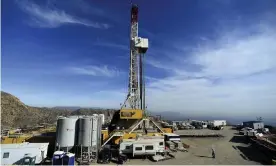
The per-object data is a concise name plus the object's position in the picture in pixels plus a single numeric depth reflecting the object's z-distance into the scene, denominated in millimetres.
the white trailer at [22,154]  19266
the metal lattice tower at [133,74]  35406
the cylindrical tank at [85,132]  23016
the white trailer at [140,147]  23297
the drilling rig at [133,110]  26844
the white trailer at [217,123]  54238
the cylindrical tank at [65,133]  23000
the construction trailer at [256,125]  47262
